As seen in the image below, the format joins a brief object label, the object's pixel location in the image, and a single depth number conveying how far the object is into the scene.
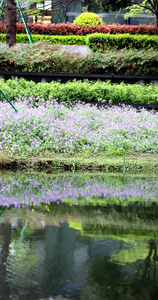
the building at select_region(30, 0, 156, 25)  29.48
